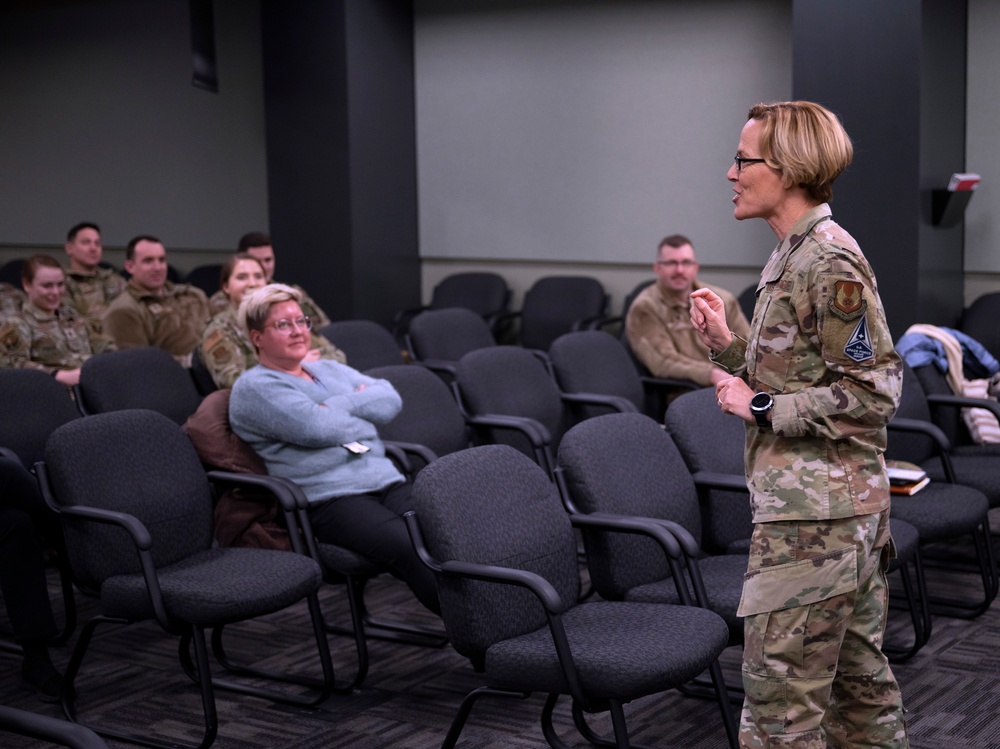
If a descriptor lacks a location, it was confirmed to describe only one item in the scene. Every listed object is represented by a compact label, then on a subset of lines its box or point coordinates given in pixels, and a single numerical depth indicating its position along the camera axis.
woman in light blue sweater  3.48
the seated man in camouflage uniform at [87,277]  6.34
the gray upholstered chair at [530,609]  2.55
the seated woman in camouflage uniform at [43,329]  5.21
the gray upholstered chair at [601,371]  5.02
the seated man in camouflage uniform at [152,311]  5.75
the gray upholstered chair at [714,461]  3.42
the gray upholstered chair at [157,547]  3.04
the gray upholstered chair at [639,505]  2.99
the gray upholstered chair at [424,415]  4.26
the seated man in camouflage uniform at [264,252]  5.85
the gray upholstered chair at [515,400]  4.39
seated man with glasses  5.38
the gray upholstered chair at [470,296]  7.41
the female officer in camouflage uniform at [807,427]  2.16
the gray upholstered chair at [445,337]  5.72
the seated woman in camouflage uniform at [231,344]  4.55
